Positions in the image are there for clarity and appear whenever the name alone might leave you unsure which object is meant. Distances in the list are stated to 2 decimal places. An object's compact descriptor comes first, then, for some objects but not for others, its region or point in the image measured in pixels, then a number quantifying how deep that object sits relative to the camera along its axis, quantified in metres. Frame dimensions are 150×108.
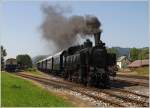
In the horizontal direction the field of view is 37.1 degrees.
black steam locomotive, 15.84
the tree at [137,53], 90.52
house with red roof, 61.20
